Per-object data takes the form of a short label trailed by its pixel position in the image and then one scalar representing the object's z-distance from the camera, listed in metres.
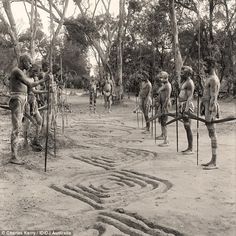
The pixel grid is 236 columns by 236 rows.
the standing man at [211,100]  7.57
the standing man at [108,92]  20.33
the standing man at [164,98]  10.40
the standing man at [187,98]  8.98
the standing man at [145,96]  12.46
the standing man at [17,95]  7.81
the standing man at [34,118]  9.05
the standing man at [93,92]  20.89
